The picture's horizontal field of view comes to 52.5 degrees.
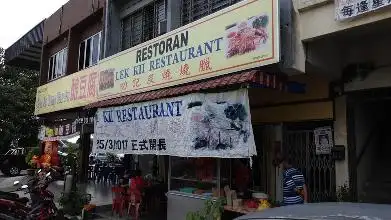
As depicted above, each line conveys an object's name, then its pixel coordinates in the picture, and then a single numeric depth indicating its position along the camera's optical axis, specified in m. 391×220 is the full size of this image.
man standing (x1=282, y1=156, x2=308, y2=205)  6.77
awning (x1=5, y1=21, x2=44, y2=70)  20.34
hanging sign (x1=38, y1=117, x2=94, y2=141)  12.91
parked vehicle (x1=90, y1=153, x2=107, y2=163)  20.33
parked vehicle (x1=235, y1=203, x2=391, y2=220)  2.79
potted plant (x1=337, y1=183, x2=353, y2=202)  7.21
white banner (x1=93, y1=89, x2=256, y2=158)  6.61
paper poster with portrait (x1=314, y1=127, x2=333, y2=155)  7.80
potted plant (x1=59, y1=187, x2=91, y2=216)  10.52
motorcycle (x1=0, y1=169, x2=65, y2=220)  8.81
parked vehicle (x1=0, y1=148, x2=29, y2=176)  22.42
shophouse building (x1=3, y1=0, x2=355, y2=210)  6.54
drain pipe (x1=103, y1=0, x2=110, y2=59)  12.39
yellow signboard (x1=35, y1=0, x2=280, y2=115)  6.60
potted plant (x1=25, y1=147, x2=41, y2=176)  19.53
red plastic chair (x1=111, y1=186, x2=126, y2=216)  10.34
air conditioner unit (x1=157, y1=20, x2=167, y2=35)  10.76
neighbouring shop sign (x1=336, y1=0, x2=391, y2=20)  5.45
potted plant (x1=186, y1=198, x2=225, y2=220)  7.25
